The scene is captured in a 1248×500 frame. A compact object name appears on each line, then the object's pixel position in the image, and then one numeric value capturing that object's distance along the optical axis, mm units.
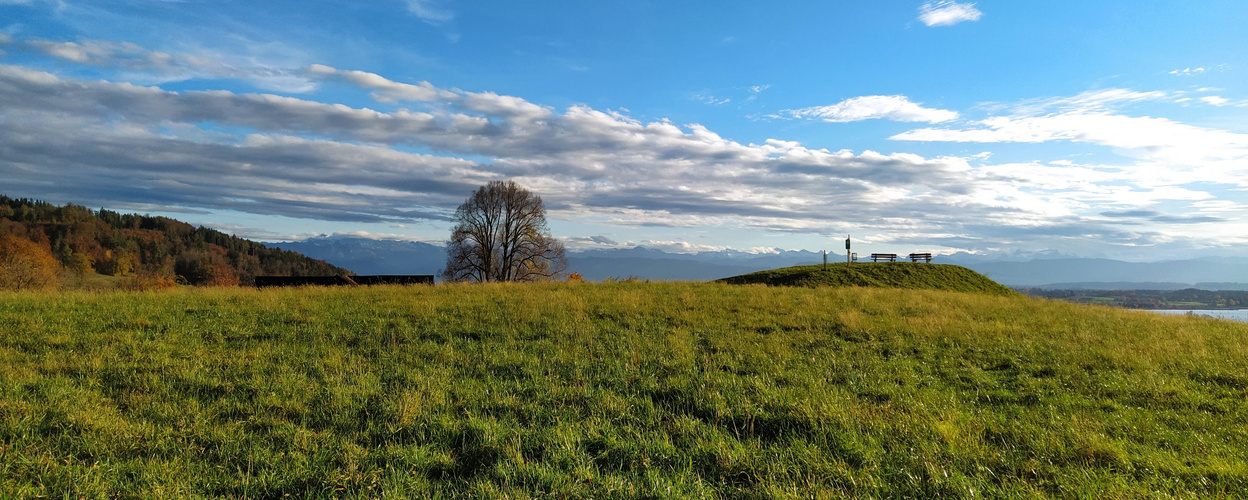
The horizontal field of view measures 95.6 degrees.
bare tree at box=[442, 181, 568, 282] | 63594
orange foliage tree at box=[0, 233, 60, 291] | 48969
